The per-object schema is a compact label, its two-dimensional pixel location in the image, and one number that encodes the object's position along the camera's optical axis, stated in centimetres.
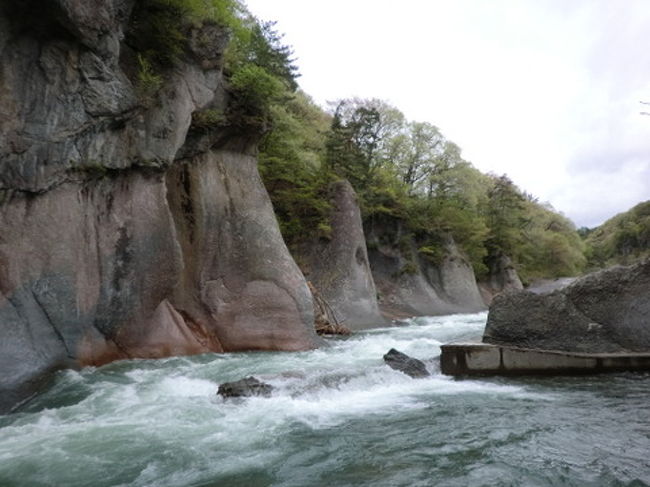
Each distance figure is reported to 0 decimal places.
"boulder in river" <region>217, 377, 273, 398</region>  851
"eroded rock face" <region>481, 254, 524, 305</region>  4553
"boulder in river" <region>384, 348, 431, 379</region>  1048
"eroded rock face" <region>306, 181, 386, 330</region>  2292
